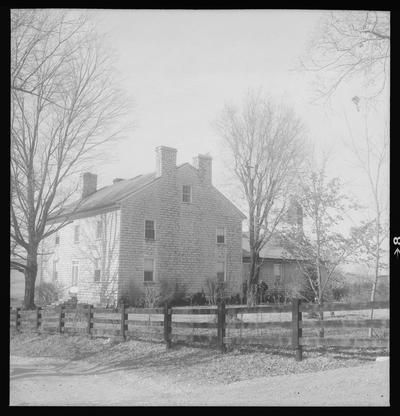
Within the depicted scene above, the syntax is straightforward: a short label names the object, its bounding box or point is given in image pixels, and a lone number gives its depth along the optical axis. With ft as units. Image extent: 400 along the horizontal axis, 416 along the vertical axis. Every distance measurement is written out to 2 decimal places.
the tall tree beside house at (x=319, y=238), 42.57
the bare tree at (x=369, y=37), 29.84
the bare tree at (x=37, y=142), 31.09
